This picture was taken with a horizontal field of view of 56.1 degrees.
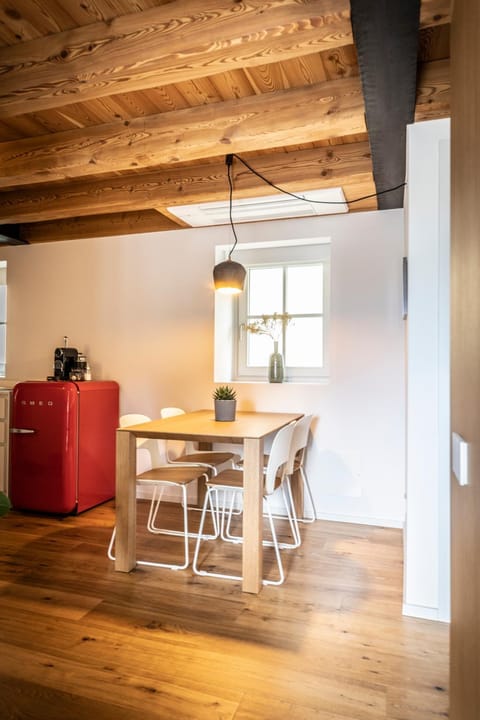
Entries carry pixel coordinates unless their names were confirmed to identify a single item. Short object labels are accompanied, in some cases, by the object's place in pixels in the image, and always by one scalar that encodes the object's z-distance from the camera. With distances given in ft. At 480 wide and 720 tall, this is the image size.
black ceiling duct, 4.73
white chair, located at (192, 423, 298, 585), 7.91
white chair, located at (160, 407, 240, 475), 10.37
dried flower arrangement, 12.33
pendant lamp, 9.40
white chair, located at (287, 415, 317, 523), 9.25
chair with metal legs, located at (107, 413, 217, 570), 8.55
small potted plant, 9.82
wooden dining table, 7.48
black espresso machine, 12.60
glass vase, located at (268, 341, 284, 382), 11.86
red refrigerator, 11.32
